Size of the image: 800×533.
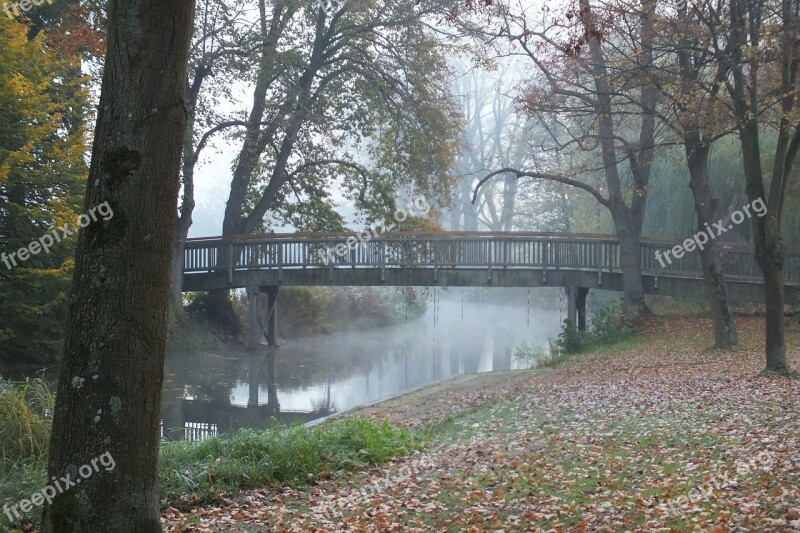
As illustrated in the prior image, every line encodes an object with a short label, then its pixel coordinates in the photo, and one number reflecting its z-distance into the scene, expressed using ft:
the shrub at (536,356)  64.64
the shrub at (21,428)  22.21
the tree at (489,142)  160.66
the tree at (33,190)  48.70
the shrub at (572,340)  65.62
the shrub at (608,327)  66.68
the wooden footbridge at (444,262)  72.79
